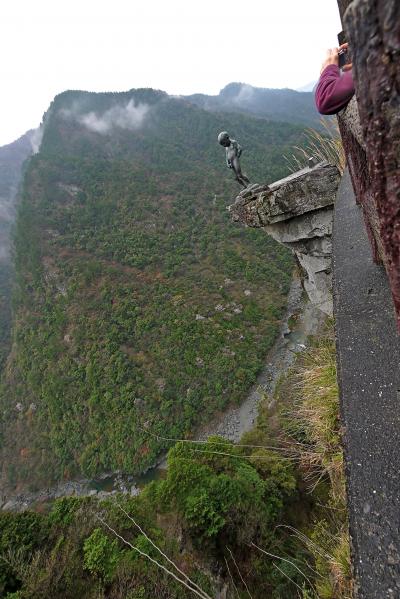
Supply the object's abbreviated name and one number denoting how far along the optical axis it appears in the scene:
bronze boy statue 6.56
